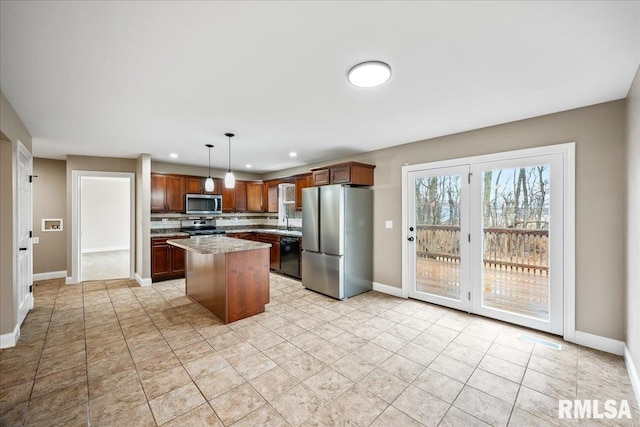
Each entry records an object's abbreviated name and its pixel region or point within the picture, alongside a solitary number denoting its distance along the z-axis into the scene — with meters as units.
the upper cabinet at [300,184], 5.68
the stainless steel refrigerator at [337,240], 4.21
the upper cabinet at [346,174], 4.28
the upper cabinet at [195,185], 5.91
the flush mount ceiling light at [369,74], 1.96
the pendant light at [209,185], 4.14
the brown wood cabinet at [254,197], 6.96
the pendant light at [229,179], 3.77
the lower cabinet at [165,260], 5.16
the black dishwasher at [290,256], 5.42
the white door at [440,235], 3.60
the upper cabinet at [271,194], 6.68
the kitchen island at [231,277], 3.34
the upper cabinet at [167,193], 5.48
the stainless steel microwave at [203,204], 5.90
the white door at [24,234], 3.23
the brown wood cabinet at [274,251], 5.89
